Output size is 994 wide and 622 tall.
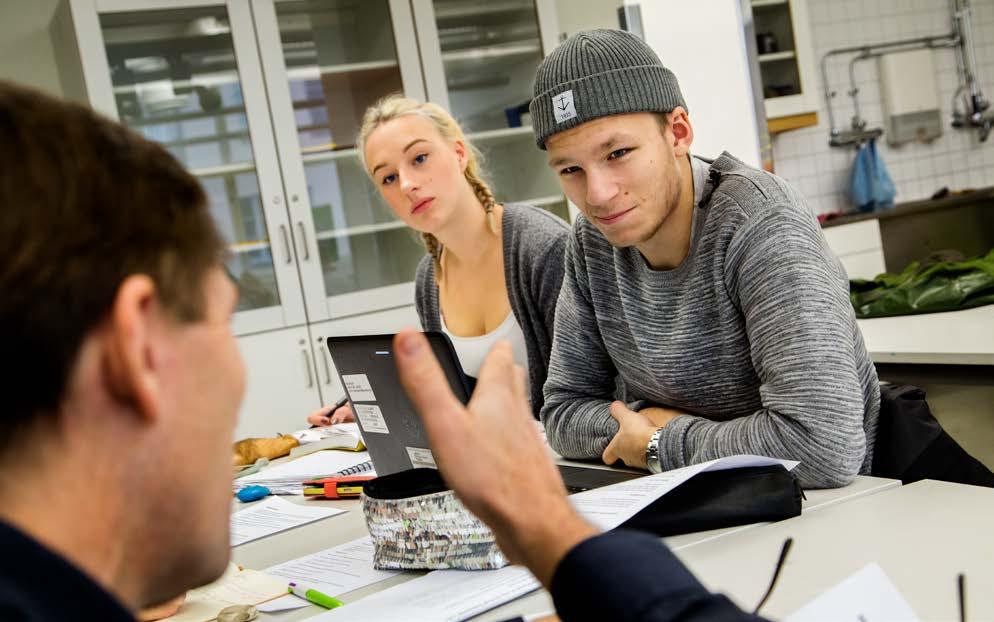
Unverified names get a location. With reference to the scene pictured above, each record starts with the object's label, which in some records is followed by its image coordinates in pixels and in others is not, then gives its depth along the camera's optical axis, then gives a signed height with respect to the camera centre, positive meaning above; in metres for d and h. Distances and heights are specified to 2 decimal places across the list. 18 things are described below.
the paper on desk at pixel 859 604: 0.75 -0.37
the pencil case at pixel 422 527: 1.03 -0.34
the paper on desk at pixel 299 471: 1.80 -0.45
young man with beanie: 1.21 -0.17
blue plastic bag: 4.77 -0.14
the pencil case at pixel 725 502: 1.04 -0.37
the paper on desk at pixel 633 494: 1.02 -0.35
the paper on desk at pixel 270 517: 1.46 -0.44
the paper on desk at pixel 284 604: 1.05 -0.40
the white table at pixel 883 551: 0.83 -0.40
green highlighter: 1.03 -0.40
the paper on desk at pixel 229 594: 1.07 -0.41
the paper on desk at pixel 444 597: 0.92 -0.39
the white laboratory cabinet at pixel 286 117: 3.54 +0.55
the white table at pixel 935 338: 1.87 -0.43
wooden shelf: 4.66 +0.23
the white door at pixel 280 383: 3.54 -0.51
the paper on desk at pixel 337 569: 1.09 -0.41
